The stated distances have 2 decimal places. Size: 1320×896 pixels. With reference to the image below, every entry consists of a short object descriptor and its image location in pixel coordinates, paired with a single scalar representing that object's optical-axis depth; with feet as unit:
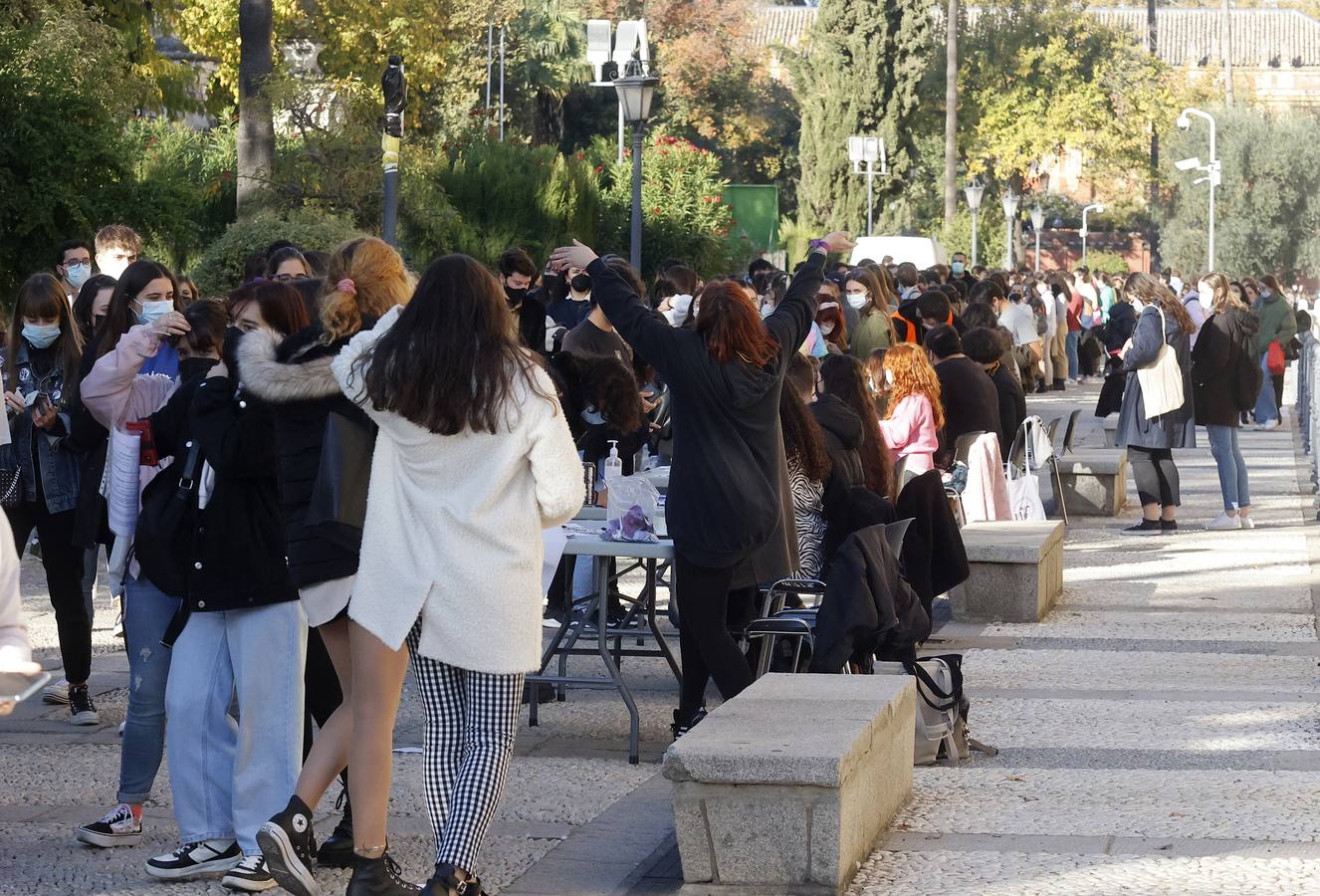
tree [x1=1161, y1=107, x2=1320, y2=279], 229.04
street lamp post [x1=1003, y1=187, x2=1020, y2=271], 168.86
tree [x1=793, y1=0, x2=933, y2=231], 189.16
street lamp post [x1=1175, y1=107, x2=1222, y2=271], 168.04
